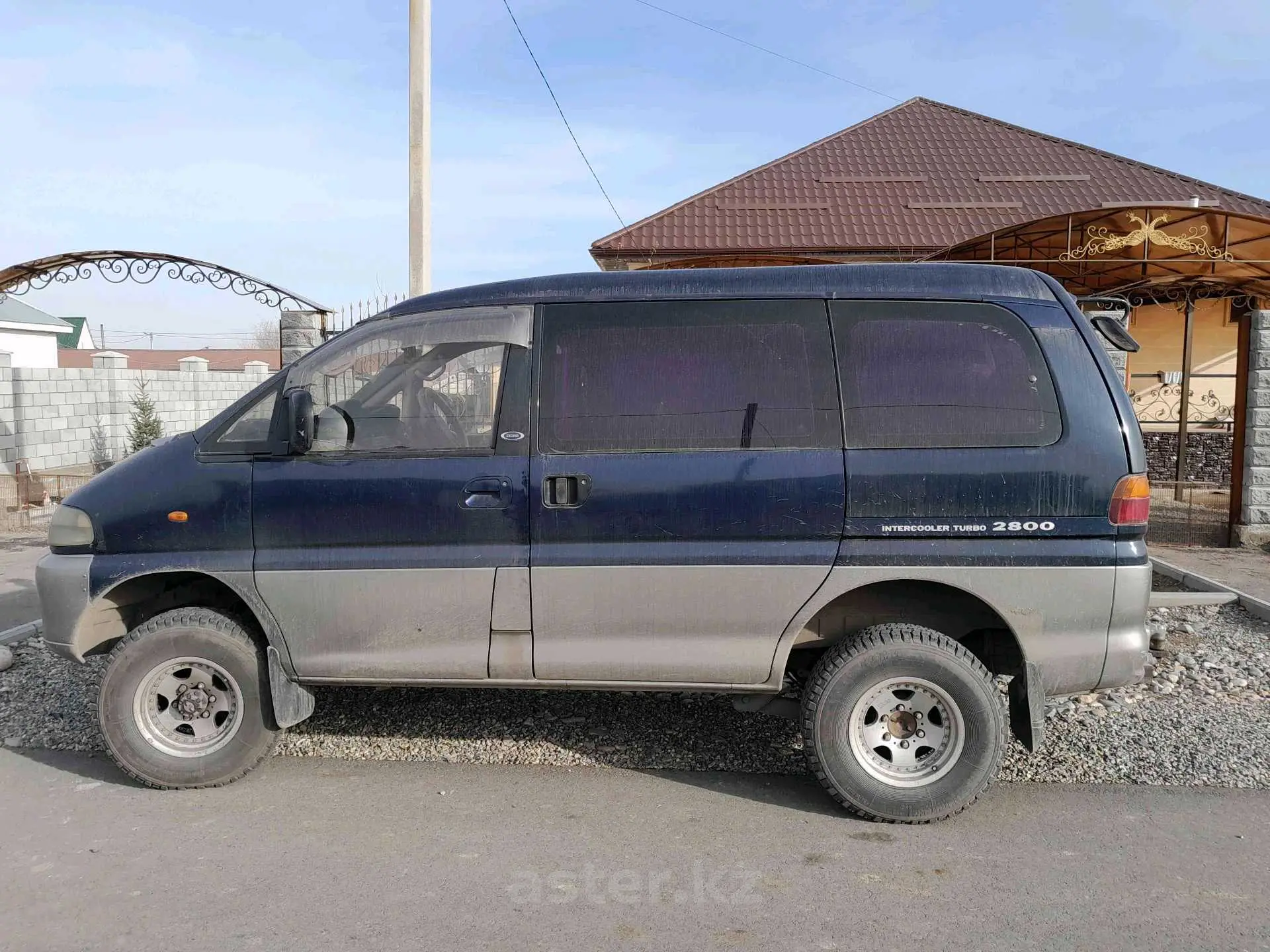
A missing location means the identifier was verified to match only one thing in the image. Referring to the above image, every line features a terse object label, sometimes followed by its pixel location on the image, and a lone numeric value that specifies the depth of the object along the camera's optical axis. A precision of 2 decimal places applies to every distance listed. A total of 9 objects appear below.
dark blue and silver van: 3.98
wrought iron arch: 11.82
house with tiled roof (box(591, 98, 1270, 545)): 12.89
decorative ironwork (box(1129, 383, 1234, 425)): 16.77
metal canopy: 10.48
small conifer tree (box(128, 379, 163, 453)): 16.12
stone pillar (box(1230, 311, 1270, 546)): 9.09
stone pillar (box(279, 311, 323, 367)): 10.34
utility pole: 9.48
